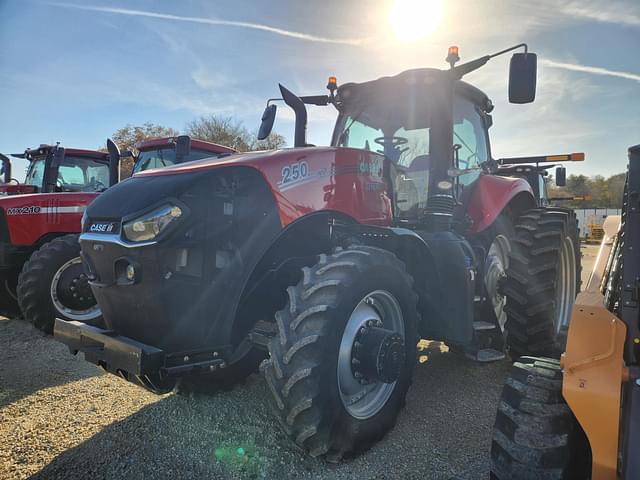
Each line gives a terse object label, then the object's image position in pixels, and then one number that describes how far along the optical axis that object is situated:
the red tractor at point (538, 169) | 7.27
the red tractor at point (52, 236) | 5.11
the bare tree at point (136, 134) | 28.94
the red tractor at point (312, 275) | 2.33
